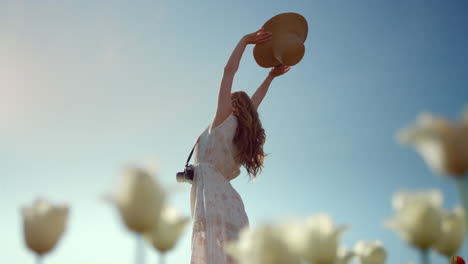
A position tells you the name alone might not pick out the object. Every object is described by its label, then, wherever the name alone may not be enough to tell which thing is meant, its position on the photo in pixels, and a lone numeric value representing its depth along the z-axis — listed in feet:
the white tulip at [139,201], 3.62
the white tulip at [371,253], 5.43
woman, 12.30
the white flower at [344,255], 4.53
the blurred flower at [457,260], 7.00
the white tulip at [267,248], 3.15
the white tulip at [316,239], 3.72
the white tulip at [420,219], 3.95
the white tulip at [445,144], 3.02
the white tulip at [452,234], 4.33
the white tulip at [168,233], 4.66
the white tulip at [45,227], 4.23
